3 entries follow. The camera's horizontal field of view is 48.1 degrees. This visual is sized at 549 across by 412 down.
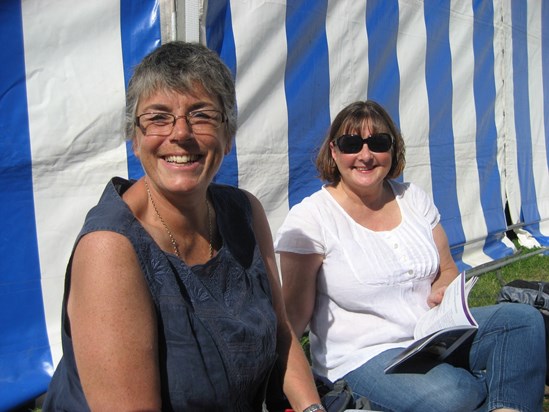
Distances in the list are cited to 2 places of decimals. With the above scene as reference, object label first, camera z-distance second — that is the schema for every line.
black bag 2.36
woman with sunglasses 1.79
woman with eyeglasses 1.17
